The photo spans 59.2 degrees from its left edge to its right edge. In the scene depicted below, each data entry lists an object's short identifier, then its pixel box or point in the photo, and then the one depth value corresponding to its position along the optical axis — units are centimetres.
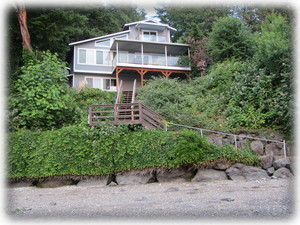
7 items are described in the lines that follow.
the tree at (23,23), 1508
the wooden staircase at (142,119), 1020
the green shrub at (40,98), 1168
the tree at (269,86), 1226
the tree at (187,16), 3381
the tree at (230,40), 2035
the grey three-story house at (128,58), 2306
